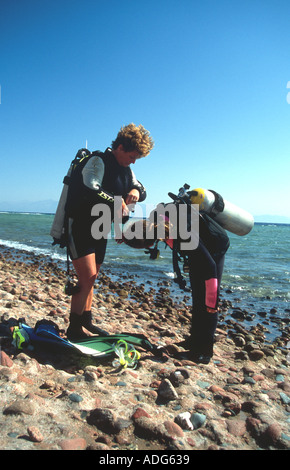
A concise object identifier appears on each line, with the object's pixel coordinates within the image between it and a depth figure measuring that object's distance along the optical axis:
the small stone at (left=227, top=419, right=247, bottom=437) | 2.60
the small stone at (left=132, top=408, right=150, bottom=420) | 2.61
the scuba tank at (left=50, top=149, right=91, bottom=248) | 4.04
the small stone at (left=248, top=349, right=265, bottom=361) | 4.68
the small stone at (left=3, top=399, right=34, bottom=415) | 2.43
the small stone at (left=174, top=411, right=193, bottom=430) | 2.60
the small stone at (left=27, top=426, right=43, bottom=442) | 2.17
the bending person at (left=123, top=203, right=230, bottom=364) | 3.95
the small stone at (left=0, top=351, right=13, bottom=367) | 3.17
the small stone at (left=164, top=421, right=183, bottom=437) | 2.46
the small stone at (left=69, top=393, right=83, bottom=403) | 2.77
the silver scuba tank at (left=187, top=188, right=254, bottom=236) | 4.25
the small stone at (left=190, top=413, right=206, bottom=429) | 2.64
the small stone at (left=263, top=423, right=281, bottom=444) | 2.52
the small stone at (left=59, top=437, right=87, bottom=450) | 2.15
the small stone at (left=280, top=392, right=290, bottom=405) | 3.28
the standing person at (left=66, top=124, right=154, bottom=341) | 3.79
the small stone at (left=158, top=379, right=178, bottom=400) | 3.04
